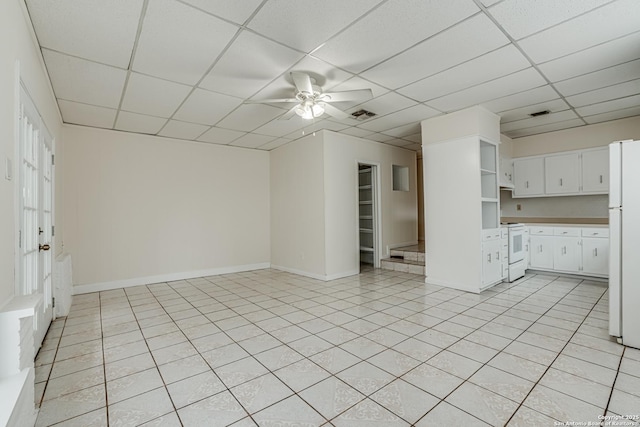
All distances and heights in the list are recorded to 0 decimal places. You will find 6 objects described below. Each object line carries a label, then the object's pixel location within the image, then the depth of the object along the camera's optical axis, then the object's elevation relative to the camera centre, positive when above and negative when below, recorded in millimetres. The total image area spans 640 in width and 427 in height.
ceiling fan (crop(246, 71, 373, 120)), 3027 +1277
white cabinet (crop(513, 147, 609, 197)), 5070 +648
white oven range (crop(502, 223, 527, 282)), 4999 -718
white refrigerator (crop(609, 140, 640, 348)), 2576 -299
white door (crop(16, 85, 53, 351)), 2322 +29
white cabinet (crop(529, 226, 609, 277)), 4809 -702
